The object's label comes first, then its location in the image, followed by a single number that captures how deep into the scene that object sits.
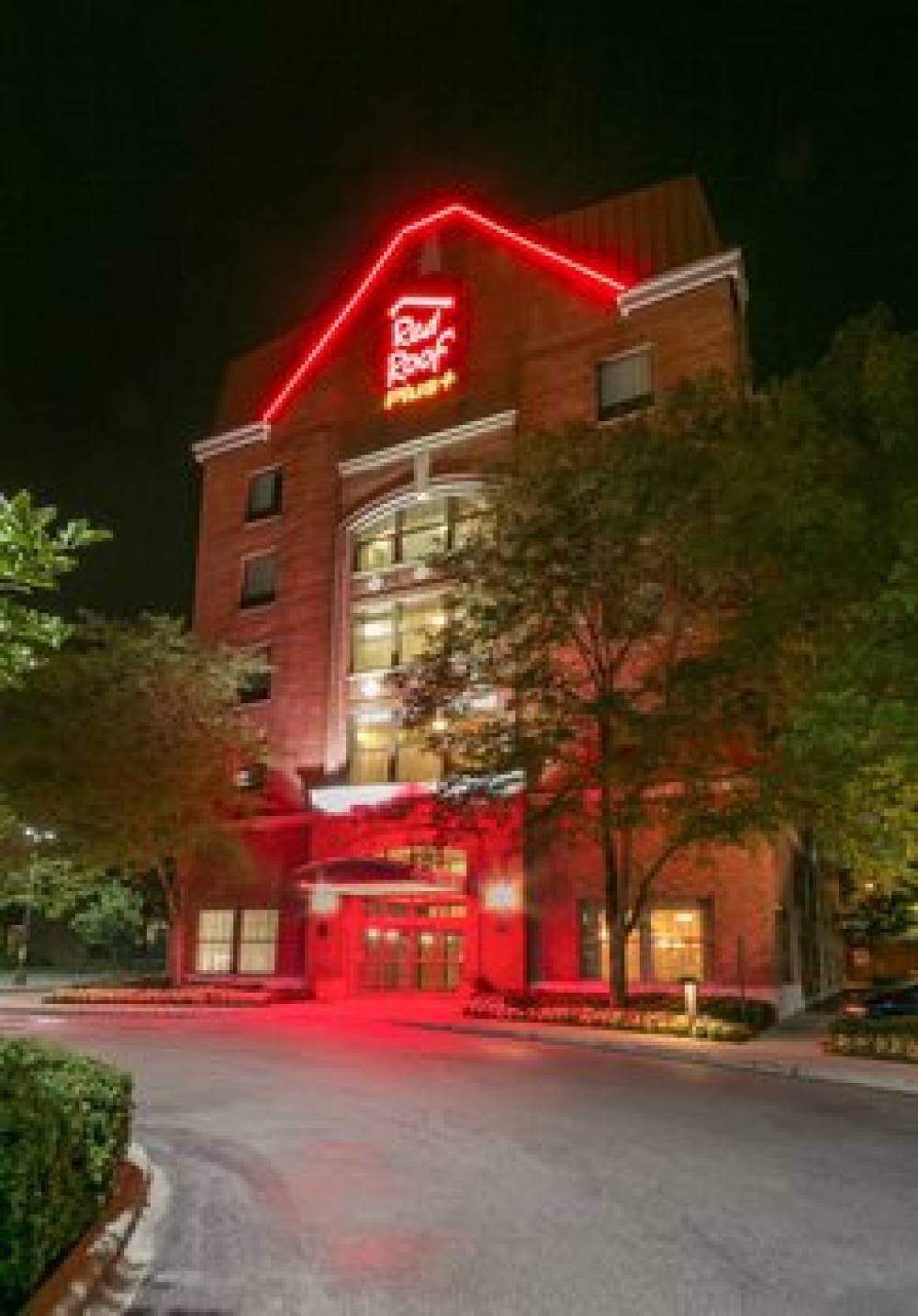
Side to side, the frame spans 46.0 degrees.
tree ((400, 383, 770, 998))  23.53
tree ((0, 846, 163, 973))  36.97
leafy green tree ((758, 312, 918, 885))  15.47
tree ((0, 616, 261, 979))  30.31
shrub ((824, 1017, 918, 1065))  18.09
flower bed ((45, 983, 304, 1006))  30.73
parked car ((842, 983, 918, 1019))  23.17
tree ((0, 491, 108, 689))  6.82
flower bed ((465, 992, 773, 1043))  21.97
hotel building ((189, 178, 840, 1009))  30.84
